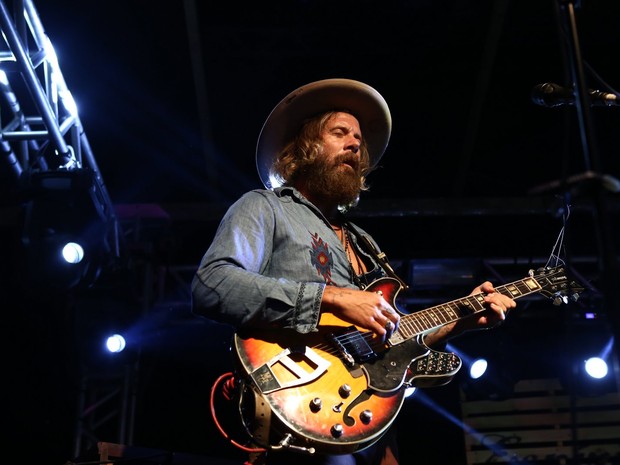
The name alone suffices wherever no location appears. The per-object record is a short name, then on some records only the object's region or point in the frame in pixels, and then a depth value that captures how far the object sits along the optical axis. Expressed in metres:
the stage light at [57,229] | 5.82
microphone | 2.72
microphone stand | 1.92
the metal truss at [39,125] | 5.16
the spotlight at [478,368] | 7.20
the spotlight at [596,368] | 7.45
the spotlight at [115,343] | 6.82
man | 2.55
